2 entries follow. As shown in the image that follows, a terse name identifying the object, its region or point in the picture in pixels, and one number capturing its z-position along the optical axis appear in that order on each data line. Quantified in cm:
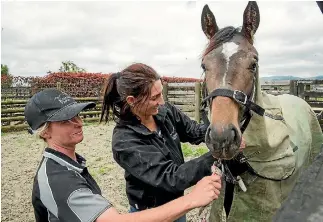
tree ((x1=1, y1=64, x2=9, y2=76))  4159
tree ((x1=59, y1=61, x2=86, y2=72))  3206
